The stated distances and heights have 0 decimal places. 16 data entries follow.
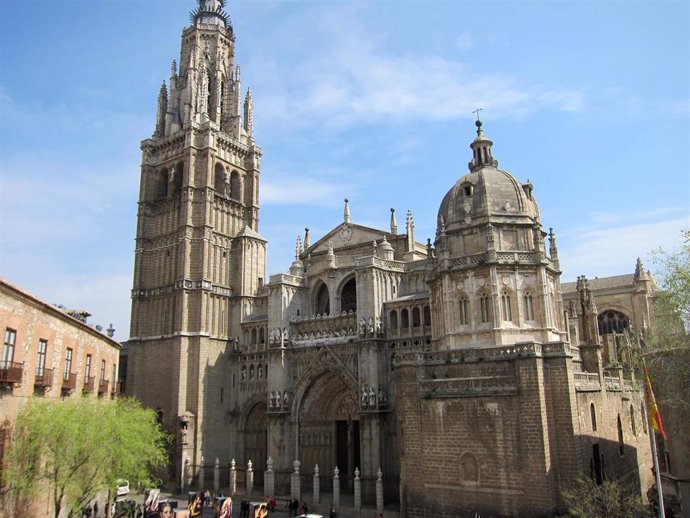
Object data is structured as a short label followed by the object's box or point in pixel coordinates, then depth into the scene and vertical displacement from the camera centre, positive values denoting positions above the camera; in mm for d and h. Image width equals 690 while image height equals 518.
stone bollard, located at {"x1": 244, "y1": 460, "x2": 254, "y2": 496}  35438 -3696
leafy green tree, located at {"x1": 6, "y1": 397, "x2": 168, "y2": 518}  19547 -947
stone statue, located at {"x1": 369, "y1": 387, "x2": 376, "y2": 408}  33812 +978
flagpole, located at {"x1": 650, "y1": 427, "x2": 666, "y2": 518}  17297 -1931
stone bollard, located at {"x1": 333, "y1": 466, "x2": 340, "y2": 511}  31453 -3830
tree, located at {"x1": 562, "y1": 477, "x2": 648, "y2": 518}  19953 -3001
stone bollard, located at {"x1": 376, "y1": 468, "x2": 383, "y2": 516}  29516 -3719
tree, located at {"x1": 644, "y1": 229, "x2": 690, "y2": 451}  21750 +2477
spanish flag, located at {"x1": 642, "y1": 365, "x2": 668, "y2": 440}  18641 +5
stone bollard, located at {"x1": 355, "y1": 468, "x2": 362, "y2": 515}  30483 -4012
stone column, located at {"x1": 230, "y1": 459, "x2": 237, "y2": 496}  36562 -3618
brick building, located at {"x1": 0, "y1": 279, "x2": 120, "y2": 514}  19766 +2550
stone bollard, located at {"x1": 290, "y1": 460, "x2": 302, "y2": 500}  34094 -3722
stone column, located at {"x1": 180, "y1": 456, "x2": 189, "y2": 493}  38781 -3571
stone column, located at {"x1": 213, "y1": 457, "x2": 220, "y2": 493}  37734 -3568
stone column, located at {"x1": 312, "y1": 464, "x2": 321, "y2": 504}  32688 -3790
